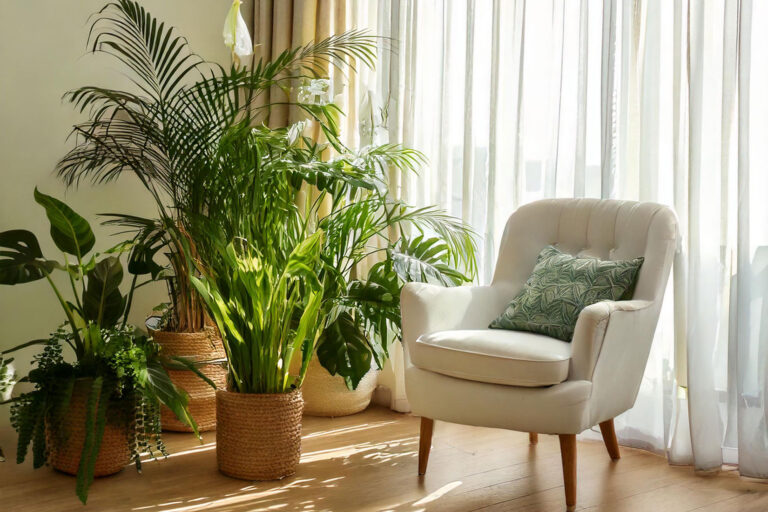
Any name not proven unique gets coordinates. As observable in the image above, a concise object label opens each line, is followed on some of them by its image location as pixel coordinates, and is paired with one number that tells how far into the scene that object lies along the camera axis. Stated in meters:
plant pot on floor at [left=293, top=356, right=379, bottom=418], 3.34
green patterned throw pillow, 2.56
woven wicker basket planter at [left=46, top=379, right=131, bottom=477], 2.46
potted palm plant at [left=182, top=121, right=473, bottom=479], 2.49
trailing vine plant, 2.39
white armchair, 2.27
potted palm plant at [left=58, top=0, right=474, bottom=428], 2.55
